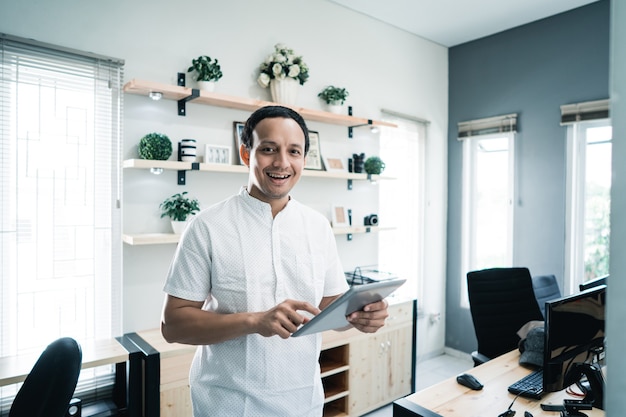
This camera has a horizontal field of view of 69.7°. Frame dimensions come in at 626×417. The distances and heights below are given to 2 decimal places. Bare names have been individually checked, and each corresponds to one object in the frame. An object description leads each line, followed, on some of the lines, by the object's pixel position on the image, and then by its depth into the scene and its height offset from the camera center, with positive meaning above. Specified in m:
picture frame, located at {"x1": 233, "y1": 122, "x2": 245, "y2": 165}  2.93 +0.46
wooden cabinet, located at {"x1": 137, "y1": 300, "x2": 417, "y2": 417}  2.31 -1.06
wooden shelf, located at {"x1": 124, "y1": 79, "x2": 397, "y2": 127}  2.41 +0.63
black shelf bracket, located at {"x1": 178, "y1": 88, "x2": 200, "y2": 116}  2.68 +0.59
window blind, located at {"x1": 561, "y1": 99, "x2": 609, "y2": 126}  3.36 +0.74
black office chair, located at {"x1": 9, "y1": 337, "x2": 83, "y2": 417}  1.37 -0.57
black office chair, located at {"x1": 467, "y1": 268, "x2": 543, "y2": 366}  2.55 -0.59
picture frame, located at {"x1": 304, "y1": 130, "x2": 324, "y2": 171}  3.28 +0.37
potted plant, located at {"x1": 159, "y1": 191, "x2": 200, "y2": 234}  2.54 -0.04
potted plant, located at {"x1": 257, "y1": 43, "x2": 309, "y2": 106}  3.00 +0.88
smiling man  1.24 -0.24
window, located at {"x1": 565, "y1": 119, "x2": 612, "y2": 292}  3.51 +0.05
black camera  3.66 -0.12
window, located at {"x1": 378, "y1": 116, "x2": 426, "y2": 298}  4.02 +0.04
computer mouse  1.81 -0.72
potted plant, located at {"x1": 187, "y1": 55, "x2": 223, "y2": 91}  2.67 +0.79
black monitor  1.56 -0.47
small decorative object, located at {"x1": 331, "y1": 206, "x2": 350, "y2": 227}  3.47 -0.10
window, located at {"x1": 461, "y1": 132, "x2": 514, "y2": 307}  4.07 +0.04
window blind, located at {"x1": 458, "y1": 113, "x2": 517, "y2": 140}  3.97 +0.74
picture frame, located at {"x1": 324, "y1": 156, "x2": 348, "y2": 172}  3.44 +0.32
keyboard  1.74 -0.72
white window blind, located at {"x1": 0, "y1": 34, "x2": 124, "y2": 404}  2.20 +0.04
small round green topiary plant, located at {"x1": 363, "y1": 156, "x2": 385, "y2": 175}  3.59 +0.32
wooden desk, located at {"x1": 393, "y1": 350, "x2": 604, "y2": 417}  1.60 -0.74
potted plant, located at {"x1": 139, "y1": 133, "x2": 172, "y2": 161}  2.45 +0.31
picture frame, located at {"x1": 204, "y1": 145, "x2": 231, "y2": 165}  2.78 +0.31
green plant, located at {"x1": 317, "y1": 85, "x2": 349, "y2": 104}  3.38 +0.83
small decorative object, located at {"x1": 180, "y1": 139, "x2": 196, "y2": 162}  2.61 +0.31
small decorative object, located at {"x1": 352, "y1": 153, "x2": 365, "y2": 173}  3.57 +0.34
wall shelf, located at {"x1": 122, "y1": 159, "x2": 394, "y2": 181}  2.38 +0.21
